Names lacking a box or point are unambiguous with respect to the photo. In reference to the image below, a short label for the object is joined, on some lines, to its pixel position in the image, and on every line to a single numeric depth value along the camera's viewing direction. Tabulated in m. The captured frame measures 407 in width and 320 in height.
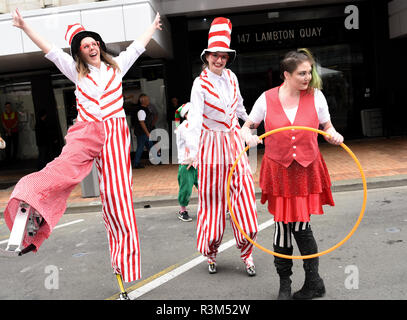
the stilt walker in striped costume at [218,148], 3.90
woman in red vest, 3.21
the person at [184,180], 6.37
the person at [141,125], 11.90
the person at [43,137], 11.77
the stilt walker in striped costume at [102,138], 3.28
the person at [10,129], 15.03
